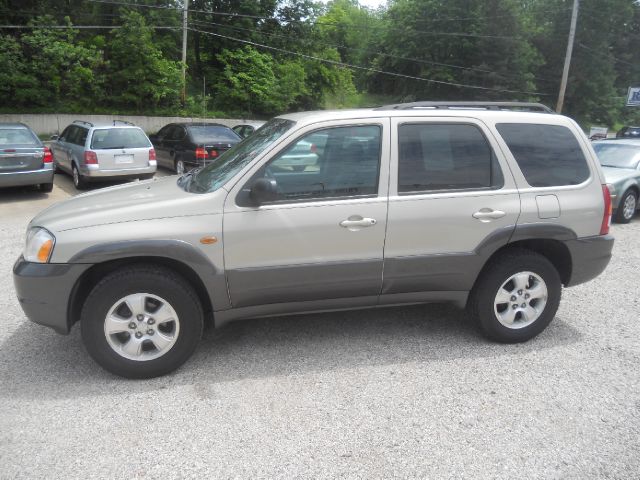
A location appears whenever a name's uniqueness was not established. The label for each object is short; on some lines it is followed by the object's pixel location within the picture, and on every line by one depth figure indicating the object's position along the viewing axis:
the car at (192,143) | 12.90
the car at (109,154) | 11.77
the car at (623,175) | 9.50
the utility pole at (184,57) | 25.44
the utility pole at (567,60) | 26.40
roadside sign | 23.69
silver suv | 3.48
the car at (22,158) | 10.20
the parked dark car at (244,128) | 17.20
